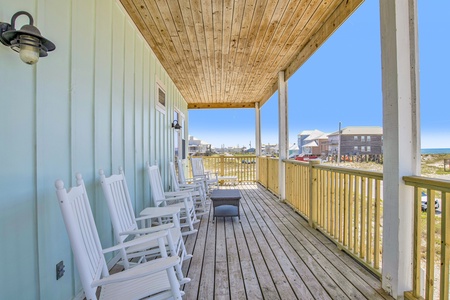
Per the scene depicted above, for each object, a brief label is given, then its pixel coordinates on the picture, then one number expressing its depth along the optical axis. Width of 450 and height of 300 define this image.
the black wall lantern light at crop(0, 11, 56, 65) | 1.07
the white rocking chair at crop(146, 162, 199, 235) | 2.96
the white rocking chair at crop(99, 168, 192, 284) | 1.77
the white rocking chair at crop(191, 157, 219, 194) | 5.51
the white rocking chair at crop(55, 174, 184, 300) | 1.10
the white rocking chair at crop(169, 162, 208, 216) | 3.93
